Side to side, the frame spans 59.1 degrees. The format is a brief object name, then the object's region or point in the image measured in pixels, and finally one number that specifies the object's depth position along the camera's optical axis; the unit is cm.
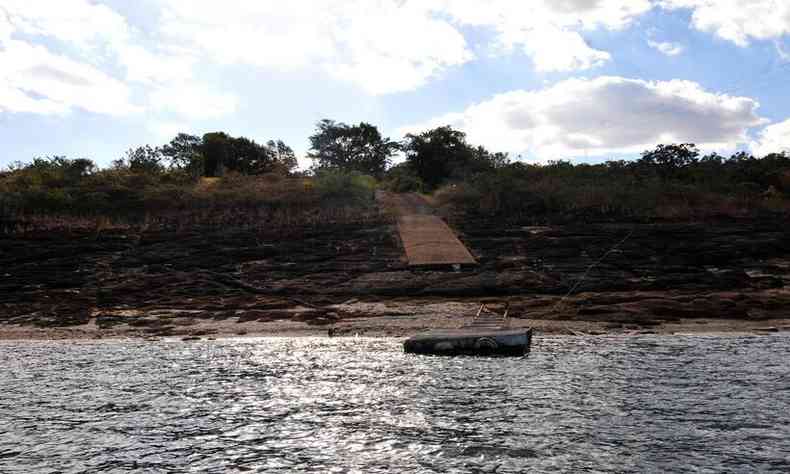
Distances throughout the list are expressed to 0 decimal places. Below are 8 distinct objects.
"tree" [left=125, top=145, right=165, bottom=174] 5299
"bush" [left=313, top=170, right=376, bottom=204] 4416
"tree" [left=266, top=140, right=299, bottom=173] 5829
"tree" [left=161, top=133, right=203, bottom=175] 7154
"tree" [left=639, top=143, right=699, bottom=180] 5488
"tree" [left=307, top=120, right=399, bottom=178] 9000
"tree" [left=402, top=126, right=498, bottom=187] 6731
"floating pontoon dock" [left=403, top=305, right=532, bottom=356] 1672
